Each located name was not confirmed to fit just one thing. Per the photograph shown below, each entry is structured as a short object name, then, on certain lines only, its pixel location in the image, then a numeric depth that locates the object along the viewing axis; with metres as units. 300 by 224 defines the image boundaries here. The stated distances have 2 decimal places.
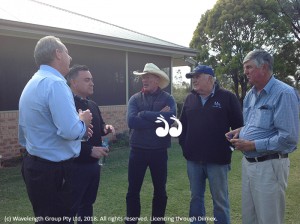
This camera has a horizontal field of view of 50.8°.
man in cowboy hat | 3.98
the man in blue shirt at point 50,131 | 2.43
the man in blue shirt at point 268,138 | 2.86
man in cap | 3.70
